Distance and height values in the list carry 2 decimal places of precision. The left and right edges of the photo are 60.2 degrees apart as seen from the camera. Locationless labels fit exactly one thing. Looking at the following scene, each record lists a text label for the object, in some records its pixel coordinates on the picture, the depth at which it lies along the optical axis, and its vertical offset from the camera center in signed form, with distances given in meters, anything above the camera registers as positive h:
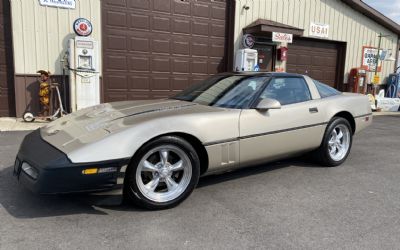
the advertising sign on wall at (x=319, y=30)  12.37 +1.48
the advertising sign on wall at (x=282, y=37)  10.71 +1.02
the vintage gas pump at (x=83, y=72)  8.09 -0.16
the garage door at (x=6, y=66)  8.28 -0.07
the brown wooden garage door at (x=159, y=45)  9.27 +0.62
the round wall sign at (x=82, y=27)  8.54 +0.94
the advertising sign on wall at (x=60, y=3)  8.30 +1.47
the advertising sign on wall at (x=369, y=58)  13.98 +0.57
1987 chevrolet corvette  2.89 -0.69
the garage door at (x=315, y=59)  12.44 +0.42
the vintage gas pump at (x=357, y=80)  13.35 -0.31
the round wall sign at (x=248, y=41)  10.76 +0.88
